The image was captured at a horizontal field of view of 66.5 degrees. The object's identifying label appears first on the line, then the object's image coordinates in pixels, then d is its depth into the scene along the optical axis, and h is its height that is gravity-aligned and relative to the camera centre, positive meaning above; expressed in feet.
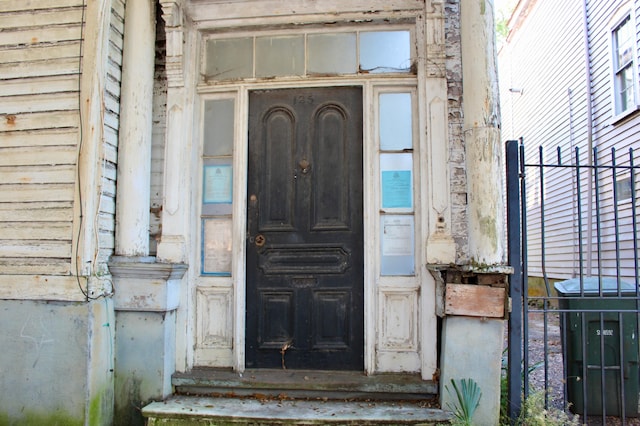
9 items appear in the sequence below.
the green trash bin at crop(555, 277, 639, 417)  12.20 -2.87
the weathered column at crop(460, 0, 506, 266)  11.55 +2.47
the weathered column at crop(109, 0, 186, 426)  12.14 -0.83
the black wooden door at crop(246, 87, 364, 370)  13.00 +0.12
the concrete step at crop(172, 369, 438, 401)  12.12 -3.70
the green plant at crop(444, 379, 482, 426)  10.62 -3.58
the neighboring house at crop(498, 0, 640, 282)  27.66 +9.46
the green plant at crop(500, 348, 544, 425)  11.30 -3.89
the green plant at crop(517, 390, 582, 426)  10.59 -3.92
